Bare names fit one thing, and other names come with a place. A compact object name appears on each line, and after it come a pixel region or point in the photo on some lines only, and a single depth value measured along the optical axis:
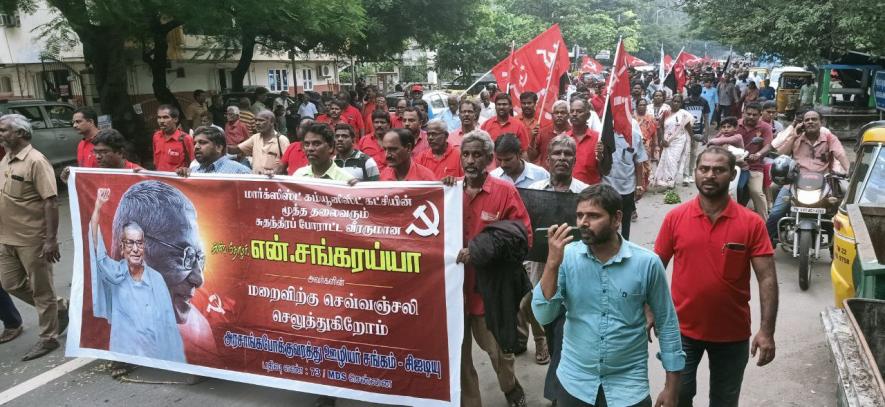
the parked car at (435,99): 18.95
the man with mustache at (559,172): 4.56
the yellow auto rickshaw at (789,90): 23.90
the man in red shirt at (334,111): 9.04
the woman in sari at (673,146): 11.36
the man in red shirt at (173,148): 7.20
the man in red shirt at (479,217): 3.99
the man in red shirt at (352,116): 11.58
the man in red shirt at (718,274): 3.20
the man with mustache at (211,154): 5.36
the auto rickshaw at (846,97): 18.74
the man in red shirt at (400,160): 4.67
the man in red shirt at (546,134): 6.66
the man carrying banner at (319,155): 4.81
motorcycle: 6.67
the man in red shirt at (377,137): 7.36
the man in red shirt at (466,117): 7.80
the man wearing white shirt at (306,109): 16.61
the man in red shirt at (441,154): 5.80
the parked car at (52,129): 13.55
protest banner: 4.02
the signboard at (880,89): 17.39
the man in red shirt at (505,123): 7.79
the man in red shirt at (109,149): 5.17
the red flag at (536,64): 8.95
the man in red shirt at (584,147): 5.94
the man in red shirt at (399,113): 9.69
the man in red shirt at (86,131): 6.68
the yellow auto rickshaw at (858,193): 4.66
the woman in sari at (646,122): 11.16
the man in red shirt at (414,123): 7.16
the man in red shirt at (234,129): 10.25
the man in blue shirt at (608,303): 2.80
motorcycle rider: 6.93
